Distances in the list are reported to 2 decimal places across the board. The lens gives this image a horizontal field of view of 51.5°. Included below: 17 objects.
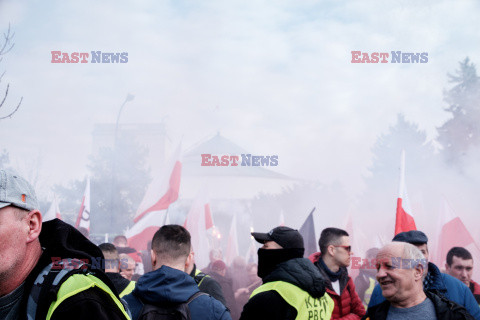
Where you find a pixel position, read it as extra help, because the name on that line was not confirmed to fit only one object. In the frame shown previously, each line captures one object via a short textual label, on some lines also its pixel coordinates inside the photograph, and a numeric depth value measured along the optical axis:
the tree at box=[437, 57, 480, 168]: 28.67
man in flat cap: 3.33
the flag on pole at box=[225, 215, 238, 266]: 10.79
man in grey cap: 1.36
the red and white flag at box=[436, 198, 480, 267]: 7.68
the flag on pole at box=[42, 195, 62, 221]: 9.36
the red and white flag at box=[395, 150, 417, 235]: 5.75
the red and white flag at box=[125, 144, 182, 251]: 9.39
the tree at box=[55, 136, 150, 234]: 29.81
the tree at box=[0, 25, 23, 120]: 6.85
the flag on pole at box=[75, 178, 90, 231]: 9.11
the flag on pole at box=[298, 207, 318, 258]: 8.20
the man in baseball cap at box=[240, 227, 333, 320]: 3.02
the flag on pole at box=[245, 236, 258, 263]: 11.99
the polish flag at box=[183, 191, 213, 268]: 9.55
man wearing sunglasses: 4.07
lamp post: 14.83
